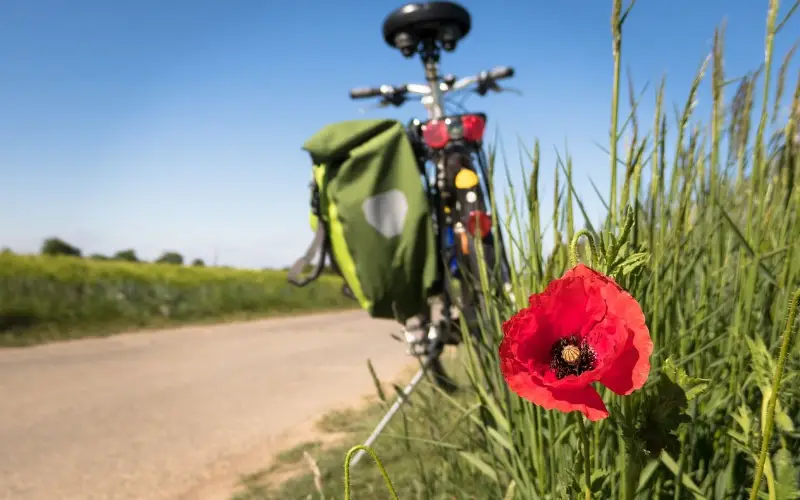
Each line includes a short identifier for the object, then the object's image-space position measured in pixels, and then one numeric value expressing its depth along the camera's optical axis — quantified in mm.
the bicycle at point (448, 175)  2312
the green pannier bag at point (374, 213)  2131
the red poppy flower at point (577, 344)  482
